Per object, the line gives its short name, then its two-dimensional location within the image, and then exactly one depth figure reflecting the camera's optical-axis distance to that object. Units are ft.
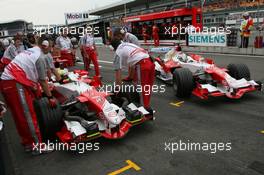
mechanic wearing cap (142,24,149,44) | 74.63
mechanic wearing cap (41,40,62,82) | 13.35
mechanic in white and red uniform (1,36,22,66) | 26.55
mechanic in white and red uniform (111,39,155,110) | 15.16
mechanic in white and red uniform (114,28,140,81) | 14.69
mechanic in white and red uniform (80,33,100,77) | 31.04
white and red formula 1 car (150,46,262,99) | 17.72
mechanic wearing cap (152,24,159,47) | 65.87
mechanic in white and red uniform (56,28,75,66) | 36.95
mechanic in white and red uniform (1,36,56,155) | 12.34
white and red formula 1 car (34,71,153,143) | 12.78
